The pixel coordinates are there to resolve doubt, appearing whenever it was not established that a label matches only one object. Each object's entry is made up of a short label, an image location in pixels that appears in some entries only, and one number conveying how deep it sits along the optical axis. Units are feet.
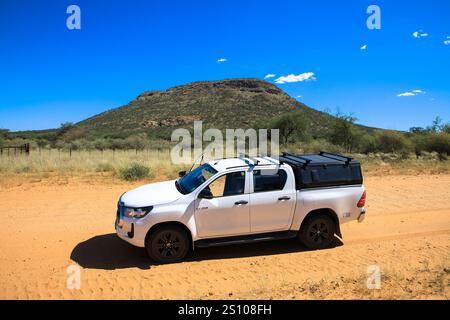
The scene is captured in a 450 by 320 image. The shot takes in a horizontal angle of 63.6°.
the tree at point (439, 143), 94.48
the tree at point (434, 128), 111.97
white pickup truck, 21.25
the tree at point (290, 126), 129.49
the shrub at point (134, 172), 51.51
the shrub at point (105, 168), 60.44
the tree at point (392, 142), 106.32
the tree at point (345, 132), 113.91
